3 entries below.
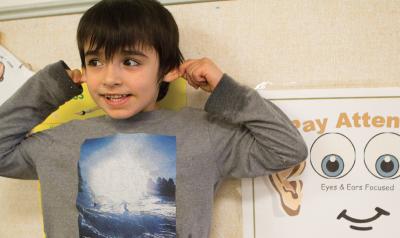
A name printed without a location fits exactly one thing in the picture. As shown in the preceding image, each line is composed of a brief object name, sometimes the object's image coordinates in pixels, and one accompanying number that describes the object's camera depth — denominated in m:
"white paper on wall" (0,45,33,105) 0.77
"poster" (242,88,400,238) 0.63
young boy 0.56
